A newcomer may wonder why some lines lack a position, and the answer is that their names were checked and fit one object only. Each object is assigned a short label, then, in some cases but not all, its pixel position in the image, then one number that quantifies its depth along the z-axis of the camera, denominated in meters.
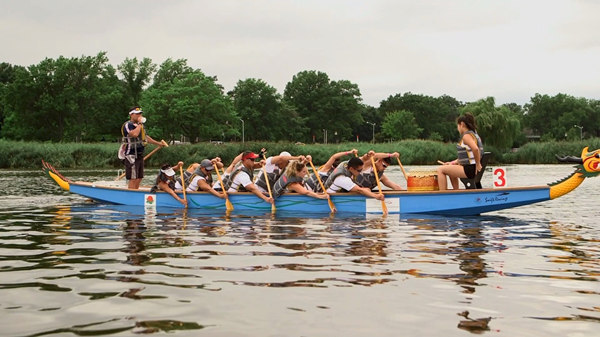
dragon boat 12.92
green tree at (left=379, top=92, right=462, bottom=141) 136.50
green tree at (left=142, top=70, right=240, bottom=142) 72.11
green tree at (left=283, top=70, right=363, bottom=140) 116.56
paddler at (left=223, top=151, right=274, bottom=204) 15.23
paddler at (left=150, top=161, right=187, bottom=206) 16.34
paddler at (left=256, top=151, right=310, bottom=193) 15.34
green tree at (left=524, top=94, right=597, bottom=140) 139.12
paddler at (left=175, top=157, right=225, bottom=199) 16.07
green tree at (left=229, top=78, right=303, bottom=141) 104.56
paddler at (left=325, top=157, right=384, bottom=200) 13.89
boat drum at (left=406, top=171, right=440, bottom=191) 14.03
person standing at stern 16.50
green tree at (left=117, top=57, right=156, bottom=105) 83.00
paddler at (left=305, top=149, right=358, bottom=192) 15.37
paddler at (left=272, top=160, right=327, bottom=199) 14.48
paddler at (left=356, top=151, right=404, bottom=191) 14.77
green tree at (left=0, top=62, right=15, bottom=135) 92.15
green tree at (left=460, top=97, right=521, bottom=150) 66.06
